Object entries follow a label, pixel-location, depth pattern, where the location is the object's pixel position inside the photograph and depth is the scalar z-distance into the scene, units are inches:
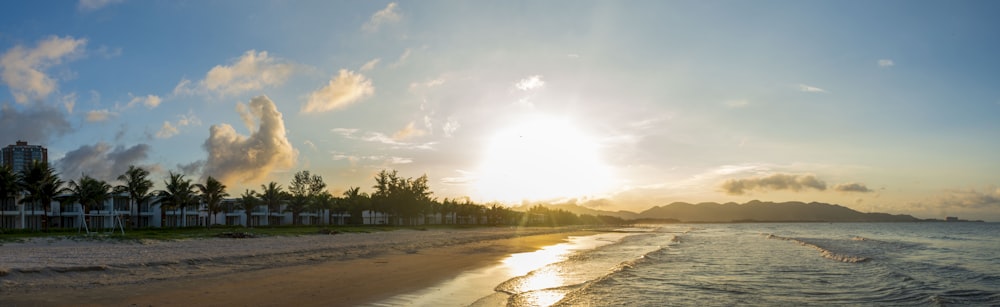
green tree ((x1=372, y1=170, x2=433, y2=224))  4805.6
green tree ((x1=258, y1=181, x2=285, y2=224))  4111.7
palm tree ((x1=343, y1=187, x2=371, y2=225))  4765.5
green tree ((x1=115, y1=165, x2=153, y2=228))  3024.1
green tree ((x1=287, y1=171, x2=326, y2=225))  4227.4
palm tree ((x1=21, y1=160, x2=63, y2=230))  2536.9
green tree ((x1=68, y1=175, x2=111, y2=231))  2787.9
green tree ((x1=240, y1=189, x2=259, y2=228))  3976.4
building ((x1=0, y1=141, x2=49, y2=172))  5354.3
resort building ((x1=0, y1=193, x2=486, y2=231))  2972.9
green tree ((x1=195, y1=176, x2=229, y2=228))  3440.0
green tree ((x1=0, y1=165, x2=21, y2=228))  2431.1
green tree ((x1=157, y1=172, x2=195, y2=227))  3275.1
